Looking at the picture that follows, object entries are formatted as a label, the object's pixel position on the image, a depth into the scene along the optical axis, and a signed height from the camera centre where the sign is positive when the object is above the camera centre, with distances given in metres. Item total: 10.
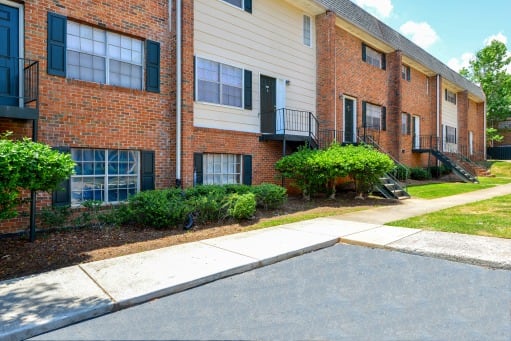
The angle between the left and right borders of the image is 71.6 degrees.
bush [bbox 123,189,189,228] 7.63 -0.78
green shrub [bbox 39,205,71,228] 7.37 -0.87
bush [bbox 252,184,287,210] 9.90 -0.58
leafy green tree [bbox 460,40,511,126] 35.84 +9.96
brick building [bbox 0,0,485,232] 7.68 +2.65
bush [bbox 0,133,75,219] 5.22 +0.08
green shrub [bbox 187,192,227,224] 8.27 -0.77
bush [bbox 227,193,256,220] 8.52 -0.75
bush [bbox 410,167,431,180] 20.86 +0.10
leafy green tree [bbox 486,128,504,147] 36.41 +4.06
